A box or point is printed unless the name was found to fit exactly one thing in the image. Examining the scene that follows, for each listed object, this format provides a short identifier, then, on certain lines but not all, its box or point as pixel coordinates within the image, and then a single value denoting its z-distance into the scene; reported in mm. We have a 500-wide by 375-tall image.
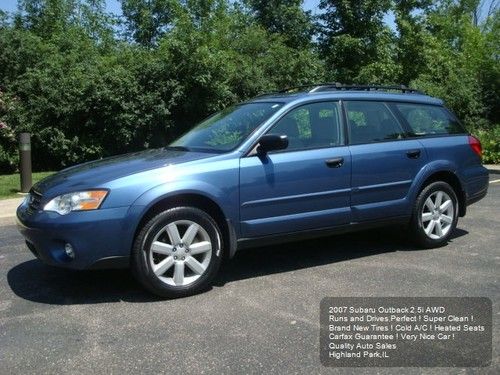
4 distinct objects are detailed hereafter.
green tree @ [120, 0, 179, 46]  27731
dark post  10219
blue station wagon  4352
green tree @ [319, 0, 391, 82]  19984
